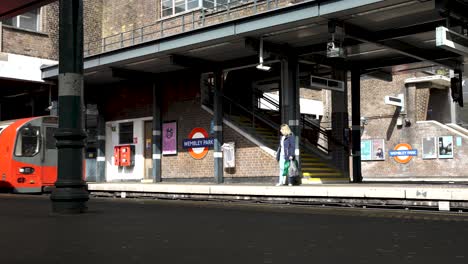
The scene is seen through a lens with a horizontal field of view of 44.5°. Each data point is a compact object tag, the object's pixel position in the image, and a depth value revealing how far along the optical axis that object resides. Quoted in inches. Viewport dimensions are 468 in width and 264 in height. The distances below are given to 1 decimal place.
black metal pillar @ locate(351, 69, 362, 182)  823.1
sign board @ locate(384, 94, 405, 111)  1341.0
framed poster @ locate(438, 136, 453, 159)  1274.6
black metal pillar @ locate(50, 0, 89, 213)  334.3
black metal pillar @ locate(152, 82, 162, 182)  904.3
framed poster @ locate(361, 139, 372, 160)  1453.0
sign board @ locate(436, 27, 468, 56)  535.5
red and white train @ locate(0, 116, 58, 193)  755.4
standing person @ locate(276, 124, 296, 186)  645.3
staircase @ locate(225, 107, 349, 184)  780.9
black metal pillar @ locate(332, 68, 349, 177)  830.5
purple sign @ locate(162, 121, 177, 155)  893.8
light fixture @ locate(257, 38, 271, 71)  669.3
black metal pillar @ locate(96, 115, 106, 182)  1008.2
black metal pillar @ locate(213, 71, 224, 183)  812.0
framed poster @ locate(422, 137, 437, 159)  1307.8
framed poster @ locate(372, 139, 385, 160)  1418.6
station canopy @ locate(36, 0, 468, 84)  576.4
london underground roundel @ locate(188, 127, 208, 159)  851.4
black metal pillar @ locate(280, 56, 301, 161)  722.2
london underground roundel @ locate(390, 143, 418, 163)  1350.9
